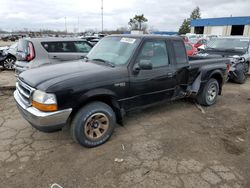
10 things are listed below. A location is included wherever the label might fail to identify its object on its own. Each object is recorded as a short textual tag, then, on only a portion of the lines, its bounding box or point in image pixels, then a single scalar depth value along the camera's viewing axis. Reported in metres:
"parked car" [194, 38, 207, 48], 19.58
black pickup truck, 3.12
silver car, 6.74
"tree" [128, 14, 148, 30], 63.08
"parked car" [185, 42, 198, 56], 11.88
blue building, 47.38
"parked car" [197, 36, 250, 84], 8.32
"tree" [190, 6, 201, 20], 86.69
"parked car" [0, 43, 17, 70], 10.34
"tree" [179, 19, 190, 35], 75.10
